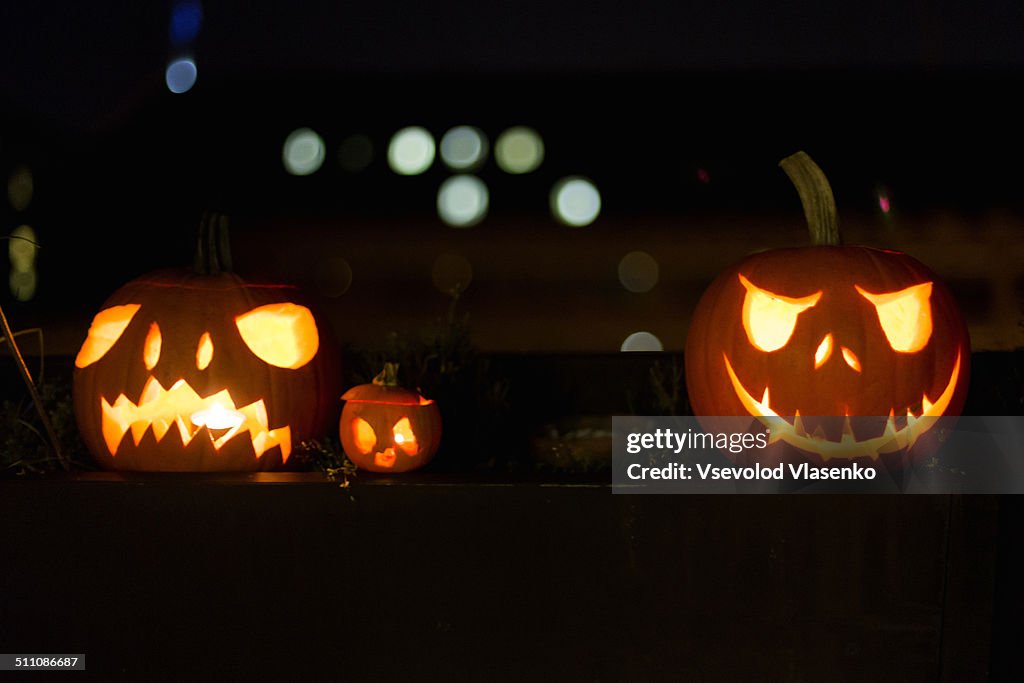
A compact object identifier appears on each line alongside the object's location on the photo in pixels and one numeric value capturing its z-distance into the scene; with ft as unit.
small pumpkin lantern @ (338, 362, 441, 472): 5.63
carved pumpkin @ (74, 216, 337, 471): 5.77
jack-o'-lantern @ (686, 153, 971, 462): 5.45
